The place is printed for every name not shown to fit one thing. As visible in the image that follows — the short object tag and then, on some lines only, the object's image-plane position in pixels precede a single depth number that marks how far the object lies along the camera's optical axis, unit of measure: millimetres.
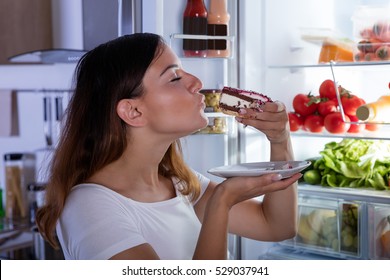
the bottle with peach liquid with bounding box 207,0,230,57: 1737
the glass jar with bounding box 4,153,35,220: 2594
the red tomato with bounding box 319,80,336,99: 1940
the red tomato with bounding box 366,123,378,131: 1856
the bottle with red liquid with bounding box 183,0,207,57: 1713
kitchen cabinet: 2553
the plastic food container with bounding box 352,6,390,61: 1730
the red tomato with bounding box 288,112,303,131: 1961
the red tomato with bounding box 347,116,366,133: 1877
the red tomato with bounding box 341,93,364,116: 1838
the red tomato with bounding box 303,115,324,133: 1927
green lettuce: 1852
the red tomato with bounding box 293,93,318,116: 1944
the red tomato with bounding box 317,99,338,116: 1923
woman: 1074
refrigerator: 1802
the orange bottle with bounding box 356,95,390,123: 1751
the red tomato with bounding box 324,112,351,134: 1862
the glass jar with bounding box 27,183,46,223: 2465
